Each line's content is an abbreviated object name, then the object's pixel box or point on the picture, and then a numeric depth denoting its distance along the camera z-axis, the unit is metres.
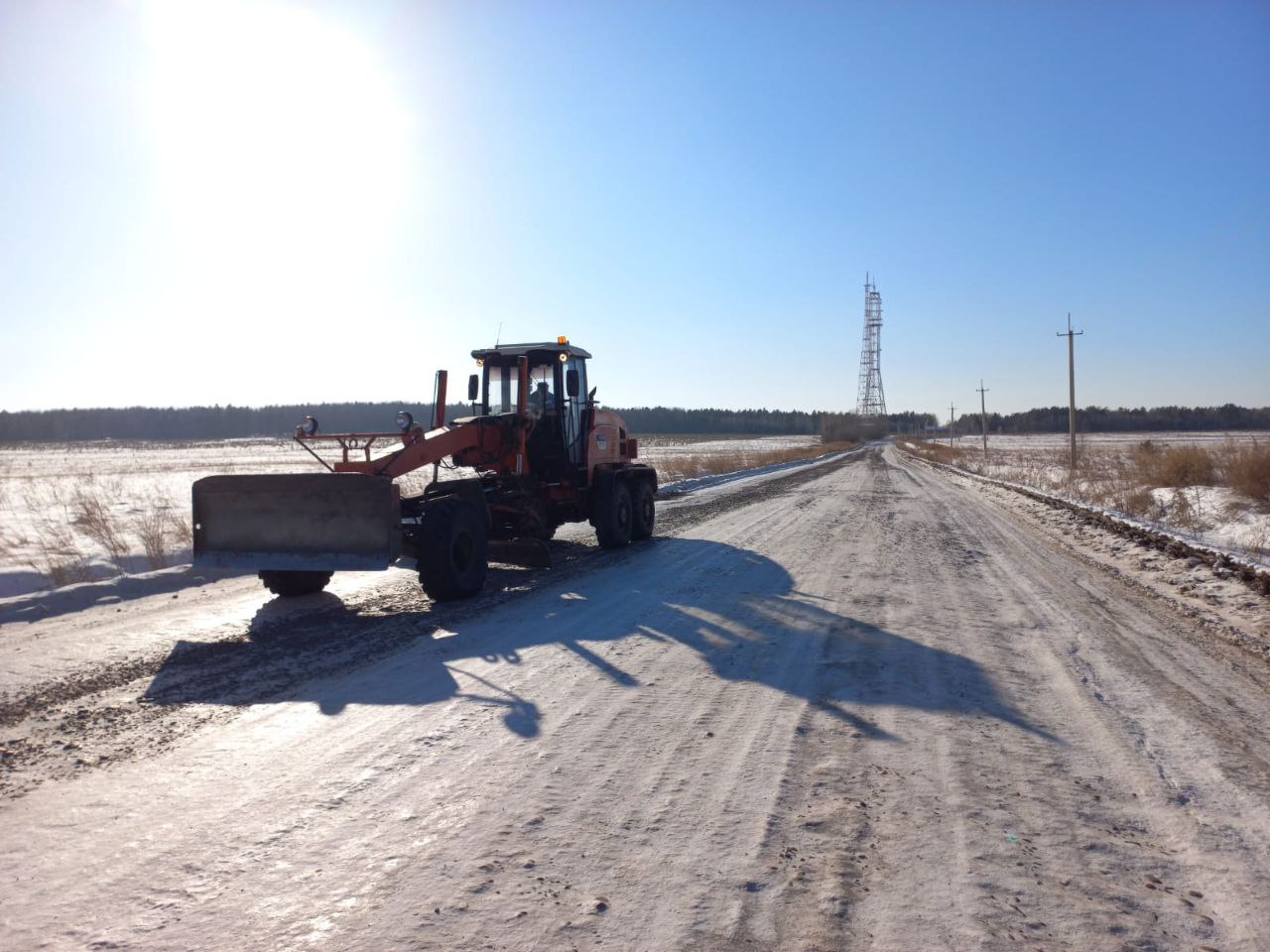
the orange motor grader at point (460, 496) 8.42
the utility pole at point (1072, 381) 38.12
